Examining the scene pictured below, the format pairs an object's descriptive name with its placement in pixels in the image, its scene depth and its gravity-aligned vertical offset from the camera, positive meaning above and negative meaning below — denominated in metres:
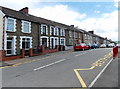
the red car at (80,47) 18.89 -0.52
